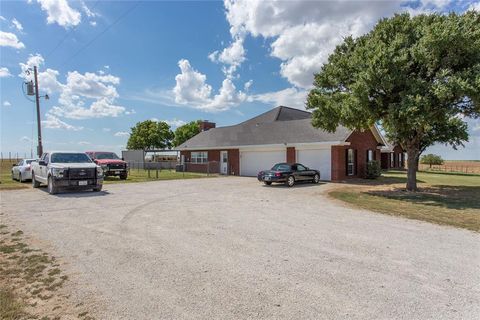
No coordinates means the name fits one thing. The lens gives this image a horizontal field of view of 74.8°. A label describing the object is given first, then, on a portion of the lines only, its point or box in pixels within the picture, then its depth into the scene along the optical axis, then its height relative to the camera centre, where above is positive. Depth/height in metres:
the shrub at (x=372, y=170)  23.97 -0.98
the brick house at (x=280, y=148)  22.28 +0.92
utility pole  23.30 +2.96
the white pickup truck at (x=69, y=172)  13.64 -0.44
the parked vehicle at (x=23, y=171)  19.50 -0.54
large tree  12.28 +3.33
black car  18.14 -0.94
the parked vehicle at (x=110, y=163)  22.06 -0.15
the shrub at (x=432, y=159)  53.19 -0.53
